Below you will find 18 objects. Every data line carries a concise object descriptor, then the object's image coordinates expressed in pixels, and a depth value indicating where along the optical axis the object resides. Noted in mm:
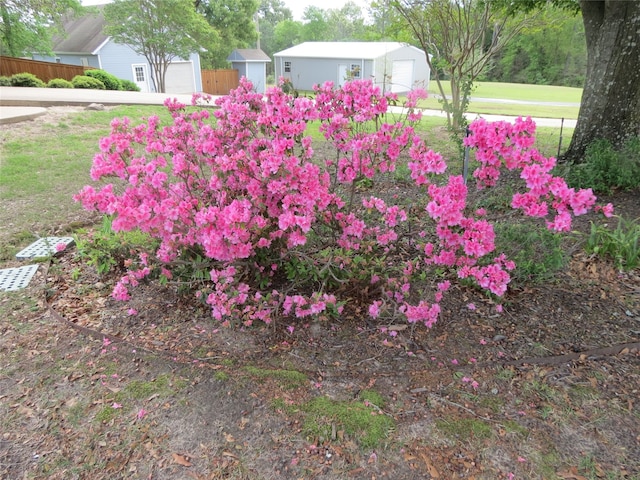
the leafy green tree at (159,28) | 19344
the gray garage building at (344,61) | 25647
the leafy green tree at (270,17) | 56184
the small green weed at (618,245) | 2904
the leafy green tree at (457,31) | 8094
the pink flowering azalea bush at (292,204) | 2096
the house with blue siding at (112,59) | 23281
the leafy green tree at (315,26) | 49438
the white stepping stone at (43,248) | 3438
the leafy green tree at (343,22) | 53594
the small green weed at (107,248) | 3101
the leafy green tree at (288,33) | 49247
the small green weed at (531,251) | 2803
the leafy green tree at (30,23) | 15844
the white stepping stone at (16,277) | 3009
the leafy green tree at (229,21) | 28172
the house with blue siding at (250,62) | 30219
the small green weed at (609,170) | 4145
